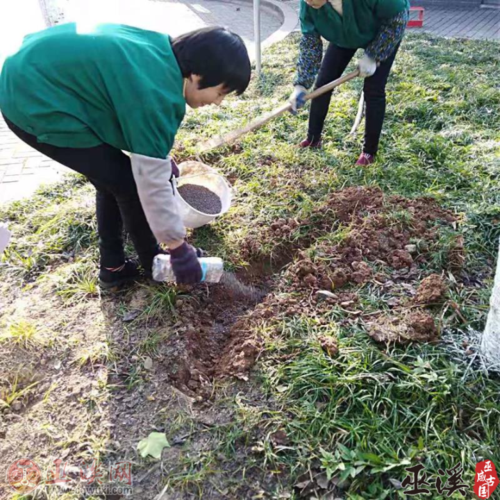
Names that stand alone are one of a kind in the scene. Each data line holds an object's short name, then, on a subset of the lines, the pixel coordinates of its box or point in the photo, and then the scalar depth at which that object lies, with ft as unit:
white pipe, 15.79
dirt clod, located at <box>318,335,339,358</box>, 6.75
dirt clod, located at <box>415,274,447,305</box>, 7.27
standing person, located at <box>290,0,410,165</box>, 9.54
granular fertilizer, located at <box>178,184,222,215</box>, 9.42
